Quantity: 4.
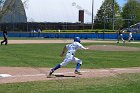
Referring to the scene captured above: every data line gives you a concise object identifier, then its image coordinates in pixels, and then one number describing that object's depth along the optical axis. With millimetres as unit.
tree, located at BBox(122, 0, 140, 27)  93250
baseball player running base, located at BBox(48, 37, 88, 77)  16141
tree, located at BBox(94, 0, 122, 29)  83562
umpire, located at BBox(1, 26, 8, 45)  38744
